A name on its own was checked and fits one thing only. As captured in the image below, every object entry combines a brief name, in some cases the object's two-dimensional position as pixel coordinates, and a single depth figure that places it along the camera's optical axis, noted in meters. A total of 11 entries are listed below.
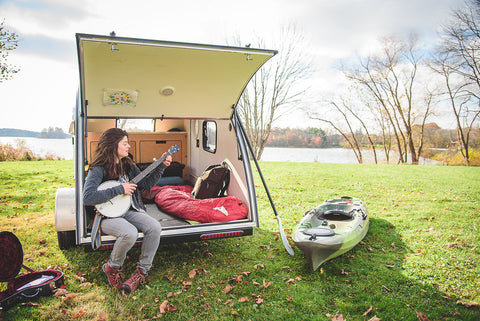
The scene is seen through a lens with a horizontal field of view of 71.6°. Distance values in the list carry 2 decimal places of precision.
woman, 3.48
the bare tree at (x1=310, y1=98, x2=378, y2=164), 23.00
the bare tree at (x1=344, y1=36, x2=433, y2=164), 21.66
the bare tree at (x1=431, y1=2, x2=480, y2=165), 19.12
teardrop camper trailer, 3.59
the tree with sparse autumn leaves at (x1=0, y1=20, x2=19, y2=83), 9.95
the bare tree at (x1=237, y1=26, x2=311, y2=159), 19.92
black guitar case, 3.15
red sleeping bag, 4.43
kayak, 3.90
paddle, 4.44
